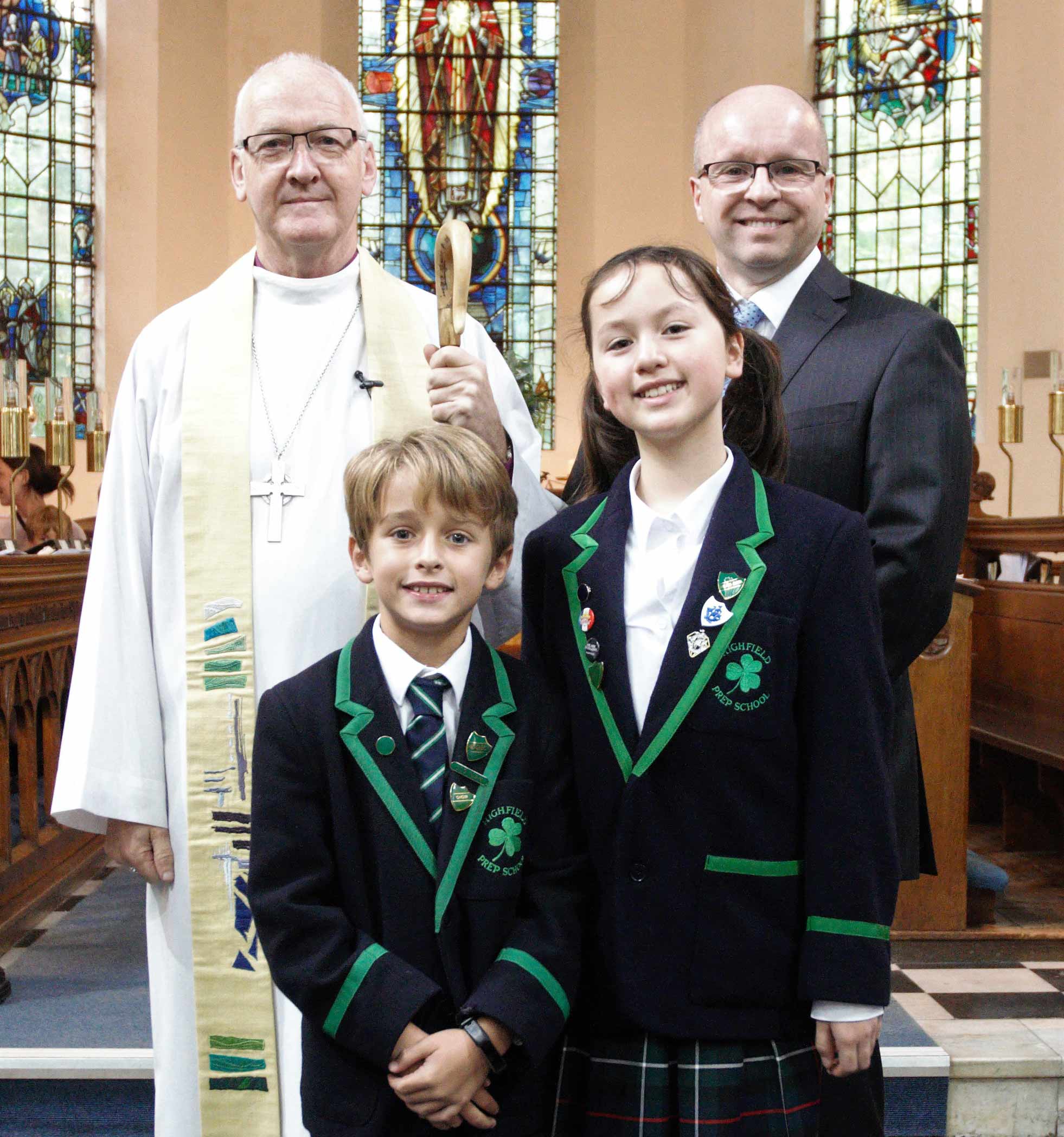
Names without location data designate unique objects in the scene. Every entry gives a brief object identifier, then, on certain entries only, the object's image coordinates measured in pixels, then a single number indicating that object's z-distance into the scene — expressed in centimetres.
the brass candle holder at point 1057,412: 827
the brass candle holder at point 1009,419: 877
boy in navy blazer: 171
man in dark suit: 205
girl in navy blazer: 172
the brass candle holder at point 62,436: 763
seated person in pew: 712
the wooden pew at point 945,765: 437
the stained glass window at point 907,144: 1195
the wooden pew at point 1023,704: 554
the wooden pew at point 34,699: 429
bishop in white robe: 231
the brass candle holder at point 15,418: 649
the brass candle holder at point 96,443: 940
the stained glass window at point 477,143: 1345
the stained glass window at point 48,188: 1207
